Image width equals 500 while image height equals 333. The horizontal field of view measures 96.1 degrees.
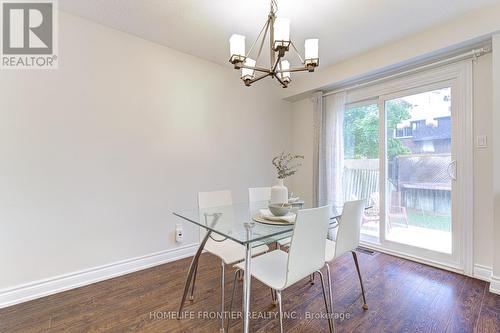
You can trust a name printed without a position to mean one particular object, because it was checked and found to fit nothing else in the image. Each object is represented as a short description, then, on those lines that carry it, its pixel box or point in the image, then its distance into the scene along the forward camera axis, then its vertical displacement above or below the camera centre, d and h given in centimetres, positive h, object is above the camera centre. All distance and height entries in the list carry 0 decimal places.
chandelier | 144 +79
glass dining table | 116 -38
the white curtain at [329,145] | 320 +29
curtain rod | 212 +107
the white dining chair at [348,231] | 152 -47
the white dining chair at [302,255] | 117 -50
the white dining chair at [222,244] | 163 -65
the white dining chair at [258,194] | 236 -31
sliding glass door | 228 +2
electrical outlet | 262 -79
